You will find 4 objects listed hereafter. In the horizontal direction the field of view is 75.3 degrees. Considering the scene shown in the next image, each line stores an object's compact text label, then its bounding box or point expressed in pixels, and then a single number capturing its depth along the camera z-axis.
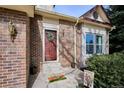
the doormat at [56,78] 3.23
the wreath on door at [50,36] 4.27
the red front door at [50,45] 4.24
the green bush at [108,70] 2.57
